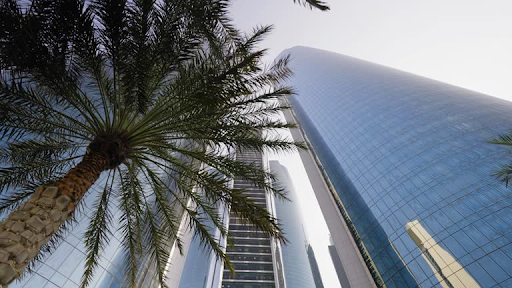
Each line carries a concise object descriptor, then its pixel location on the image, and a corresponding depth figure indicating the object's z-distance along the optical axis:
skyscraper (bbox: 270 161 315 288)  95.38
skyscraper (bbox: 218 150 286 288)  68.38
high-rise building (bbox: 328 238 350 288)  118.28
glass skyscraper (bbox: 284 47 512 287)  22.12
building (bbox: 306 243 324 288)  131.38
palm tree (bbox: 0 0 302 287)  4.17
